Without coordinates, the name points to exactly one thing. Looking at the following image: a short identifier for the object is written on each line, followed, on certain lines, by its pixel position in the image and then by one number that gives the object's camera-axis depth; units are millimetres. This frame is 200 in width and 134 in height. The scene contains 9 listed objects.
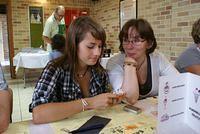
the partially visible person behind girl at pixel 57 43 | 3397
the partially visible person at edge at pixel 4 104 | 931
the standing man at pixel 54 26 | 4285
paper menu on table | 719
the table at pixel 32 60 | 4105
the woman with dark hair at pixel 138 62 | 1419
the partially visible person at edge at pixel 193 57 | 1580
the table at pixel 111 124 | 906
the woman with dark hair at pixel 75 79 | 1025
